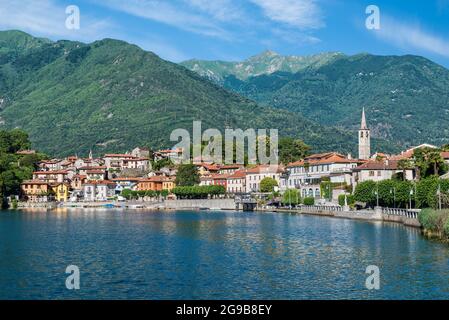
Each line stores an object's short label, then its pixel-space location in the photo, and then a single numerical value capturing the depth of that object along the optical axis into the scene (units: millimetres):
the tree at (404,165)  98750
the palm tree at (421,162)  92031
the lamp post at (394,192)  86625
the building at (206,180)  165125
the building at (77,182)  177262
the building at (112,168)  195125
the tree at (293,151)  166875
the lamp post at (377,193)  91219
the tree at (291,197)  126250
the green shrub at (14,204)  155750
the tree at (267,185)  146375
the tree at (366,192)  95419
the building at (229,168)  168750
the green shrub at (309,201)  119675
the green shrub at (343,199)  104381
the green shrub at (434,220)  59500
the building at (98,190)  172500
